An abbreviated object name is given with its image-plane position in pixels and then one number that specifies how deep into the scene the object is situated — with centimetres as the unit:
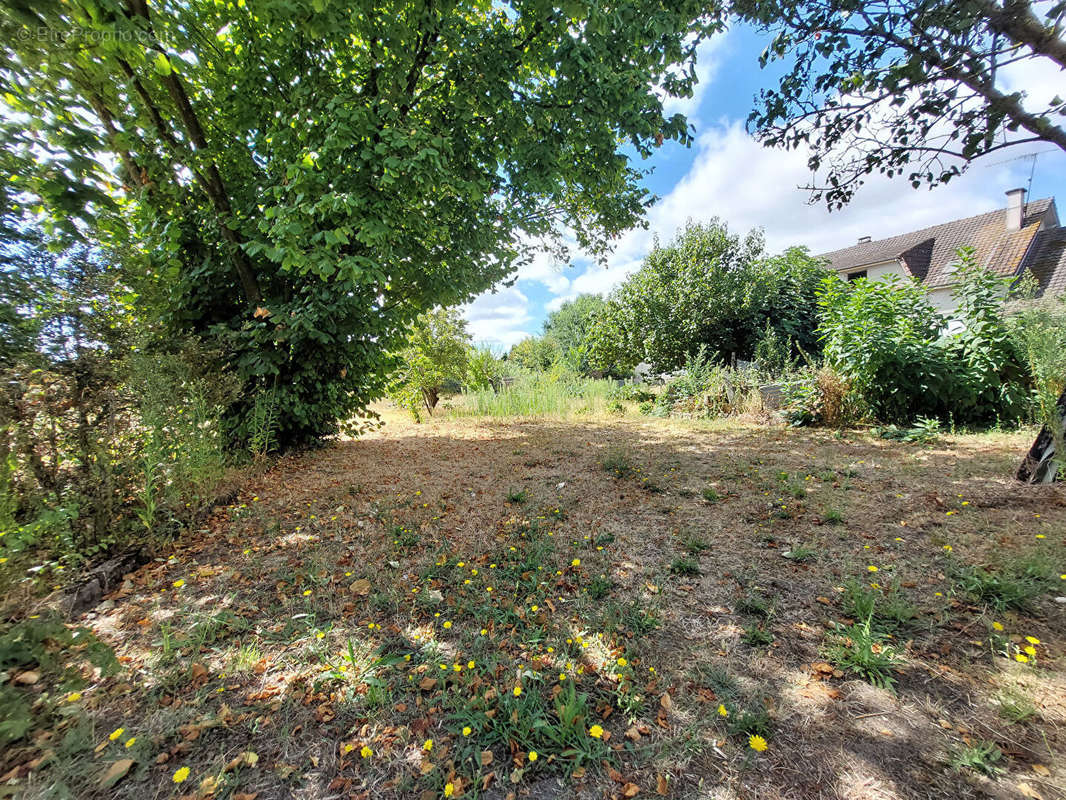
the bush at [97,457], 218
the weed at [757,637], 191
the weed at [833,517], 298
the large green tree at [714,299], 1187
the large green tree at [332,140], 332
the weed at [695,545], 273
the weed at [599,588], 229
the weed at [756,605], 211
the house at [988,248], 1525
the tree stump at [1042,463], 320
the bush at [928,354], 552
